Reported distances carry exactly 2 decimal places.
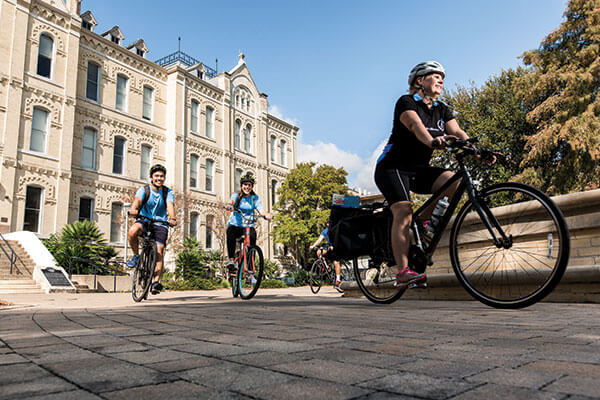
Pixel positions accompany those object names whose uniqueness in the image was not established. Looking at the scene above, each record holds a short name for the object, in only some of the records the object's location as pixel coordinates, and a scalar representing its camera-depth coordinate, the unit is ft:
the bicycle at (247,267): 23.05
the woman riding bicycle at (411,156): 13.80
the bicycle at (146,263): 22.77
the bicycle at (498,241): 10.49
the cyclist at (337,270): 39.55
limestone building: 70.13
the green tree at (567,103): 57.62
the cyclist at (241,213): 24.49
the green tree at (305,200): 115.55
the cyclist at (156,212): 22.97
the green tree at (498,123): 73.20
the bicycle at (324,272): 44.14
